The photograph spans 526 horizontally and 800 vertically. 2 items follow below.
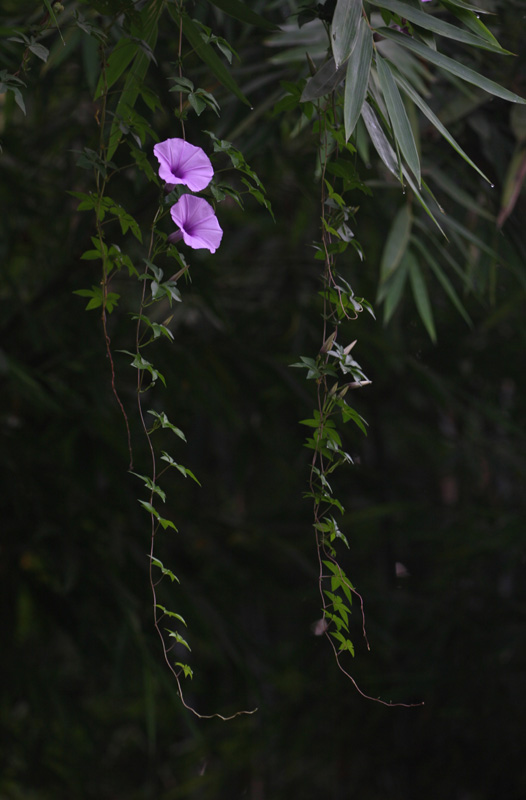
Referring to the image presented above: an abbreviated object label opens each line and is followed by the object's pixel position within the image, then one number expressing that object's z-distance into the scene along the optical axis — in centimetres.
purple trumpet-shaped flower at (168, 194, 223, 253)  348
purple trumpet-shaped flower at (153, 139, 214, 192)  346
